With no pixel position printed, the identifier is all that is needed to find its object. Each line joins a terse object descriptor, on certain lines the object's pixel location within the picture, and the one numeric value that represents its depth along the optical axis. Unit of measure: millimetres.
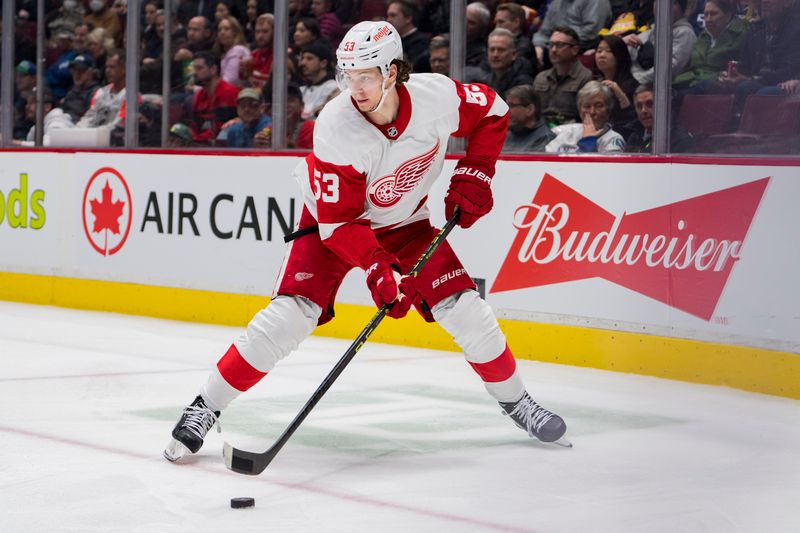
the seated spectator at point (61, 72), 15687
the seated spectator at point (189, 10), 14109
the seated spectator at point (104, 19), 14898
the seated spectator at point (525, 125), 11000
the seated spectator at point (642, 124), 10172
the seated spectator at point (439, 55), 11664
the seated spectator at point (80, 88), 15406
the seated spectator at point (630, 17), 10227
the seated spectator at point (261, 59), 13203
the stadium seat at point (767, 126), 9203
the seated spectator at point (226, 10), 13719
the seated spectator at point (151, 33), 14312
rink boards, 9141
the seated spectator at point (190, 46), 14094
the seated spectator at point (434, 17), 11695
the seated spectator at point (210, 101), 13742
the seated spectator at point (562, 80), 10891
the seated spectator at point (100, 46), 15133
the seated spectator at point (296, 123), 12820
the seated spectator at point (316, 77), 12812
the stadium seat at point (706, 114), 9602
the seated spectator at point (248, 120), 13320
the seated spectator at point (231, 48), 13641
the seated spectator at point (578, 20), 10766
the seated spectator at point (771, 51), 9187
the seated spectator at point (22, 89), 15805
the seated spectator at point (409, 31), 11906
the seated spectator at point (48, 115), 15555
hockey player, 6285
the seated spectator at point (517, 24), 11305
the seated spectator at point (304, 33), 12844
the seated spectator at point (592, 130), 10453
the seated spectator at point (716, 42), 9477
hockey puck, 5512
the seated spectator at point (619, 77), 10383
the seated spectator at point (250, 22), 13437
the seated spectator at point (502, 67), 11297
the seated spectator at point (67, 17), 15469
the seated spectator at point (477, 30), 11492
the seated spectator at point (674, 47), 9875
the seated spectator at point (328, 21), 12773
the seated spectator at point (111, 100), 14781
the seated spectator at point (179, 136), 13992
